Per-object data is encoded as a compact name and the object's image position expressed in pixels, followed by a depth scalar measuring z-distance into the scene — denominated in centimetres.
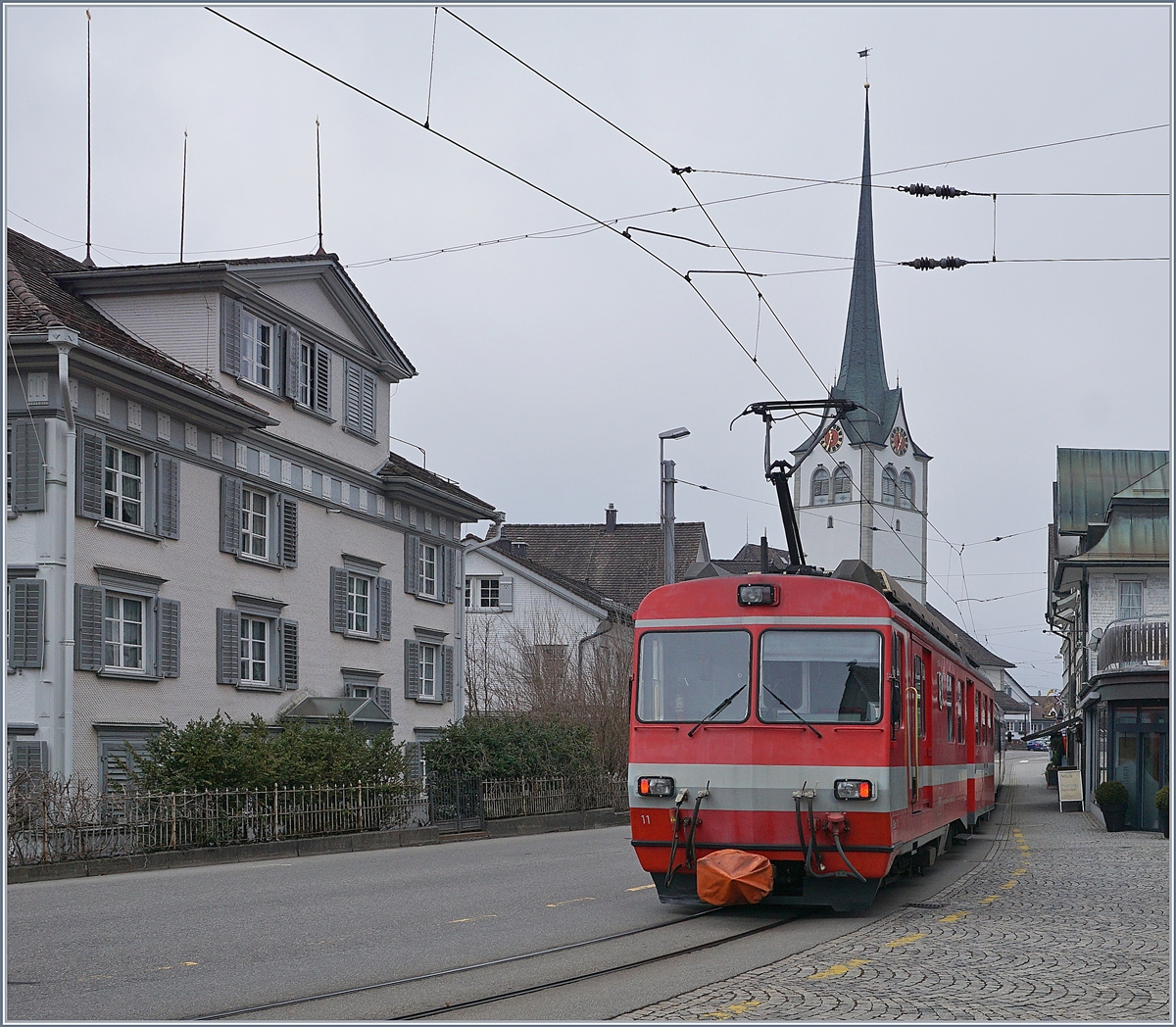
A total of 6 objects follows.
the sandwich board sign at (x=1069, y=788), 3744
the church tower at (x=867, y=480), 9781
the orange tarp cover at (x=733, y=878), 1201
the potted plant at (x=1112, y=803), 2938
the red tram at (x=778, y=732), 1215
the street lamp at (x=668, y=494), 3059
